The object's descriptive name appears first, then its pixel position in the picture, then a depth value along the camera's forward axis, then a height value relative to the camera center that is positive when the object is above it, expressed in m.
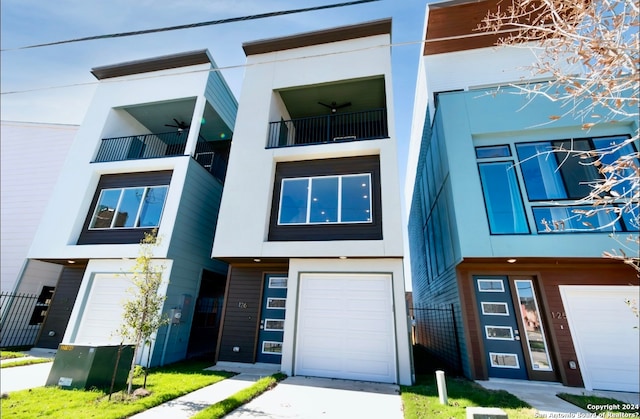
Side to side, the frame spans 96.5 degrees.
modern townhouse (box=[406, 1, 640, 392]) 6.64 +1.60
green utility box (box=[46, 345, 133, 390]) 5.05 -0.96
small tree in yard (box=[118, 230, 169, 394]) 5.45 +0.08
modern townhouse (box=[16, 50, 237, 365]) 8.69 +3.26
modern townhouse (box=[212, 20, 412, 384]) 7.10 +2.48
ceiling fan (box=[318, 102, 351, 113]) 10.79 +7.58
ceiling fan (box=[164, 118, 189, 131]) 12.09 +7.55
